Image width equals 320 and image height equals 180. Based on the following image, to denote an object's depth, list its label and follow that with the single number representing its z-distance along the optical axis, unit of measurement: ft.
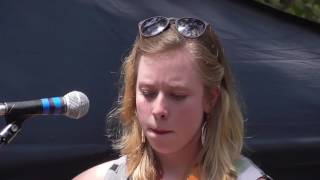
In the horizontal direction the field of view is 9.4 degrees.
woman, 11.59
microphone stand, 11.33
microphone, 11.33
